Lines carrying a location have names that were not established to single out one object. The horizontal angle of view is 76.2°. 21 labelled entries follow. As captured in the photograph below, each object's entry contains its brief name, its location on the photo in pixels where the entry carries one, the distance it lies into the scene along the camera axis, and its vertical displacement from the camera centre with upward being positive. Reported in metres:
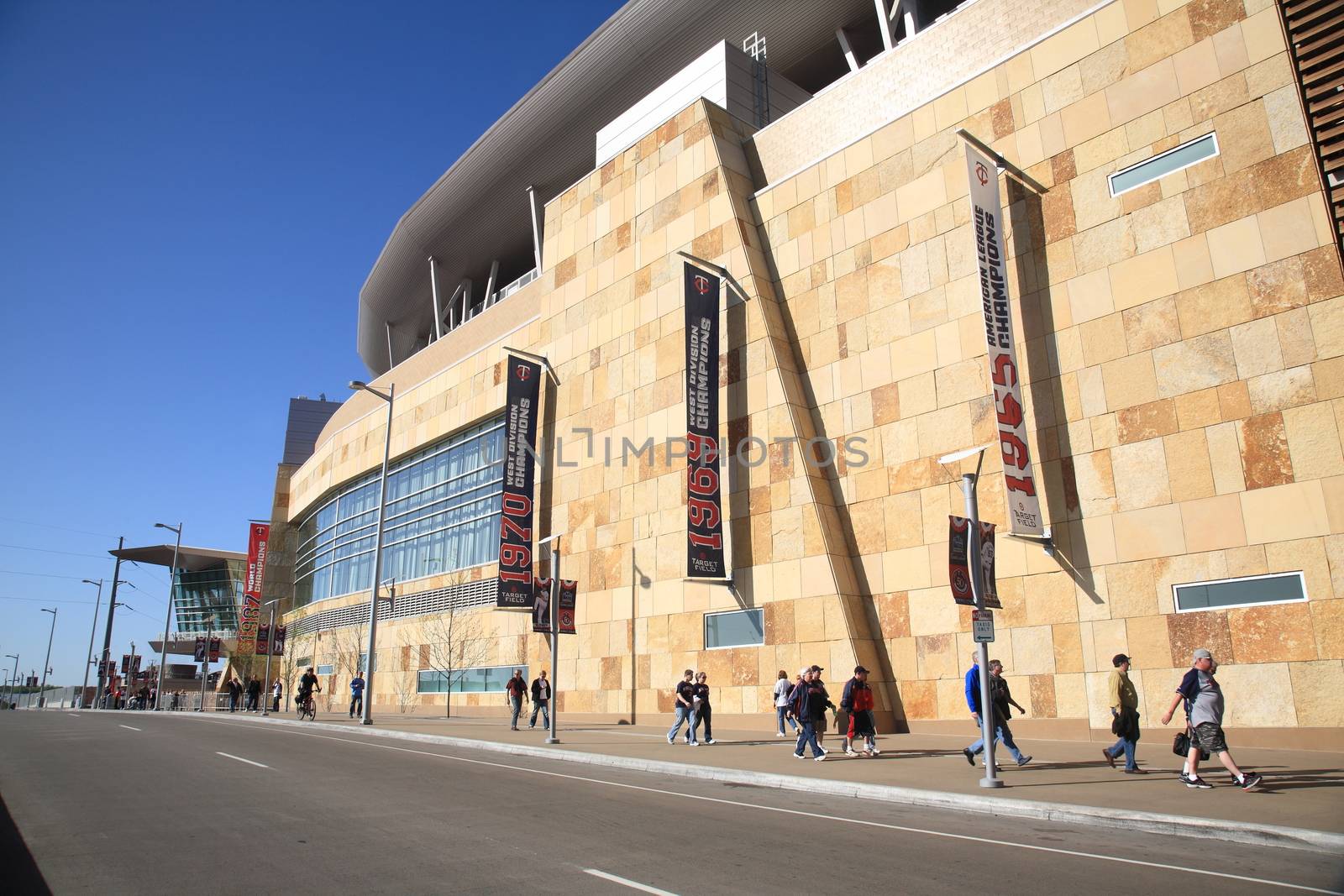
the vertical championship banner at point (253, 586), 62.97 +5.60
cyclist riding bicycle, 33.19 -0.90
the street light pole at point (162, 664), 54.56 -0.05
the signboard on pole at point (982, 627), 12.62 +0.42
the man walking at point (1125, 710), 12.73 -0.80
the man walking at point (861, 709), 16.33 -0.96
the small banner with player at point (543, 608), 22.73 +1.36
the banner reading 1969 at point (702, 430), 24.31 +6.59
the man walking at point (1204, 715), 10.79 -0.76
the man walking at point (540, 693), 25.31 -0.94
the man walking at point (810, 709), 16.25 -0.93
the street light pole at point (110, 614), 74.59 +4.46
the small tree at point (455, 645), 35.47 +0.68
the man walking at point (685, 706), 19.75 -1.06
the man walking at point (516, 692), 26.28 -0.97
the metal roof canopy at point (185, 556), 96.88 +12.18
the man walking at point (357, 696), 34.12 -1.38
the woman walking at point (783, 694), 20.70 -0.86
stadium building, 16.08 +7.06
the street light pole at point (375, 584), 28.22 +2.71
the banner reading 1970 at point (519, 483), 31.31 +6.54
